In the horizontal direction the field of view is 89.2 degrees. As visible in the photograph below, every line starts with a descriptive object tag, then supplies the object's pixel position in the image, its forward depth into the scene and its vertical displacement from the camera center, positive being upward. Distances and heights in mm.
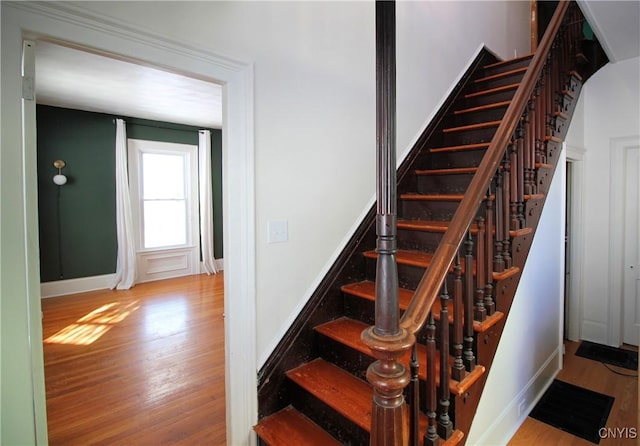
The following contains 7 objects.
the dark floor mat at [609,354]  3135 -1479
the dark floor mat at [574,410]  2270 -1514
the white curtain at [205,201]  6020 +258
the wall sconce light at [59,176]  4609 +572
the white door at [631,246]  3369 -372
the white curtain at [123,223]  5117 -118
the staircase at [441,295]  1469 -464
